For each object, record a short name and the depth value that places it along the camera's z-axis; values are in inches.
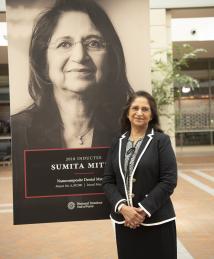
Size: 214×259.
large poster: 118.6
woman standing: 96.5
